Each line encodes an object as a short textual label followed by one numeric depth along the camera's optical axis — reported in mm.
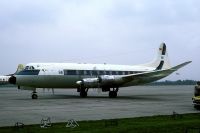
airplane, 31625
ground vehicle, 20736
